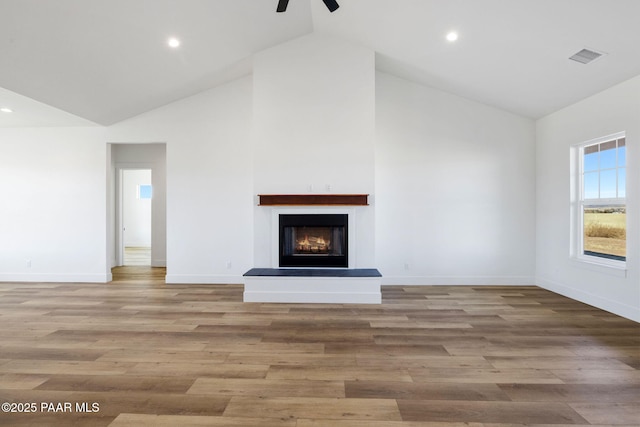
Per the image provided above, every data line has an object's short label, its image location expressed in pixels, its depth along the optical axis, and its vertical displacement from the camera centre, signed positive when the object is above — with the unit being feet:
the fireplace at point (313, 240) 16.24 -1.31
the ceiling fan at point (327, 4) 10.25 +6.49
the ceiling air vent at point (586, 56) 11.51 +5.50
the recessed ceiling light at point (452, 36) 13.00 +6.94
